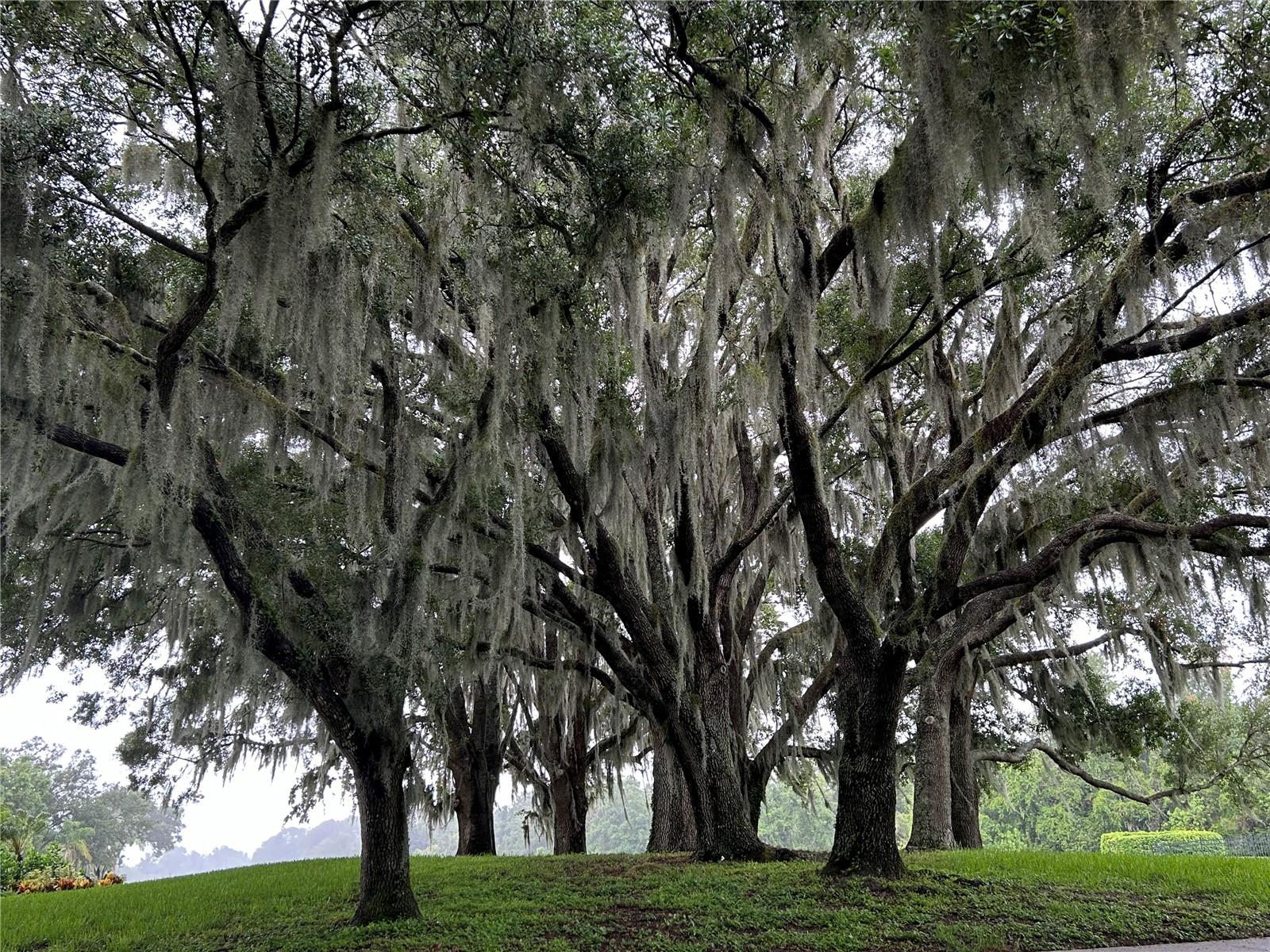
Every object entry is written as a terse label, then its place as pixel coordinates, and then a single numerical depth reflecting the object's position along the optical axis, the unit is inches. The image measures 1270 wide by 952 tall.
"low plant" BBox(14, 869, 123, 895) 375.9
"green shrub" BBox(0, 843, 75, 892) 409.1
